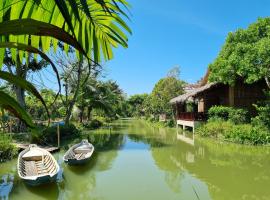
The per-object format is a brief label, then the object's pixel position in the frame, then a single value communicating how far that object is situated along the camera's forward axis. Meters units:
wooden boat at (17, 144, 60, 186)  4.58
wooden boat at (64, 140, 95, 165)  6.31
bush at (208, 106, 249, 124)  11.02
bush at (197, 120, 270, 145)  9.14
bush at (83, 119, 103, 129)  17.72
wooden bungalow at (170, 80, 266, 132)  11.91
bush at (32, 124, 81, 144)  10.41
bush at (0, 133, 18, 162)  7.04
